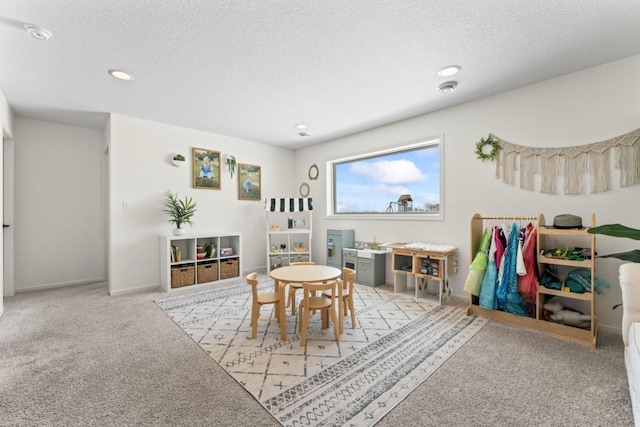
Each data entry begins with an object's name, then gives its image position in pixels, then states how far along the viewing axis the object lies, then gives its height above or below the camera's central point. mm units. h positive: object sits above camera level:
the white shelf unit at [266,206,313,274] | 5117 -509
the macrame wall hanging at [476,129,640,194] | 2524 +496
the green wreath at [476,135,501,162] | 3266 +752
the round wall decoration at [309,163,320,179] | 5521 +821
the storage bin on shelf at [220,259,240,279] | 4465 -895
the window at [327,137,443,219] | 4012 +488
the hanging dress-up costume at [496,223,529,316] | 2732 -687
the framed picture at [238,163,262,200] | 5160 +586
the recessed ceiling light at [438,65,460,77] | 2625 +1354
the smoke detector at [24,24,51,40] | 2023 +1343
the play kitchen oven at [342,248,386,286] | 4242 -806
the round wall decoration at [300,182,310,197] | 5723 +486
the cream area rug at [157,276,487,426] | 1658 -1114
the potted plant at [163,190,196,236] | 4148 +53
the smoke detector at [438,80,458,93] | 2947 +1343
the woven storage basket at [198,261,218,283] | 4227 -892
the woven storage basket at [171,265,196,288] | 3980 -896
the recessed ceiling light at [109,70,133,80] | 2709 +1364
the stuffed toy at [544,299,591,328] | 2461 -930
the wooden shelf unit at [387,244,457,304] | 3418 -756
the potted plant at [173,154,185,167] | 4289 +823
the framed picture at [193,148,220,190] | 4609 +753
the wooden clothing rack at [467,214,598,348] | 2359 -726
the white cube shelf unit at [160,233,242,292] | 3985 -743
